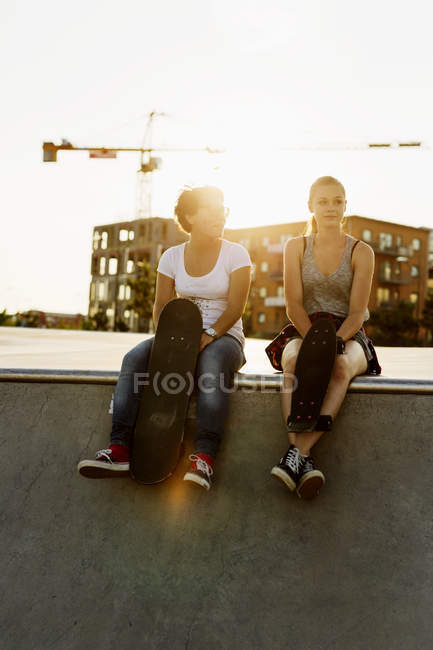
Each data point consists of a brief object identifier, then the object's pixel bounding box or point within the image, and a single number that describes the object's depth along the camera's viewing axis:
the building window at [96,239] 78.38
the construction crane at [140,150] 40.91
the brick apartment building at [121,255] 69.69
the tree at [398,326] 38.75
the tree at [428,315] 39.22
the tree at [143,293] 40.24
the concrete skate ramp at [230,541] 2.34
